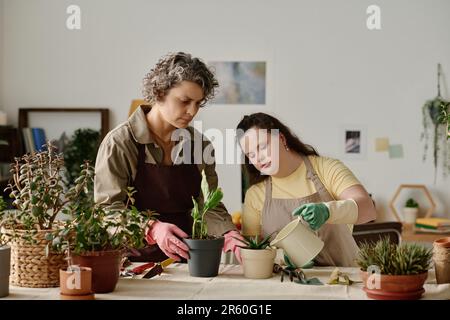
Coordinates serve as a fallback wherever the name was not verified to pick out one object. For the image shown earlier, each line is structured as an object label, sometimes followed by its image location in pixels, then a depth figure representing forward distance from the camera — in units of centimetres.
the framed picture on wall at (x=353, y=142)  515
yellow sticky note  515
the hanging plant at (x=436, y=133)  508
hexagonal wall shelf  507
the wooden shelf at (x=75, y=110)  523
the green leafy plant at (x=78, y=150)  517
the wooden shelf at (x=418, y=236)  471
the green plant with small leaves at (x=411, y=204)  504
